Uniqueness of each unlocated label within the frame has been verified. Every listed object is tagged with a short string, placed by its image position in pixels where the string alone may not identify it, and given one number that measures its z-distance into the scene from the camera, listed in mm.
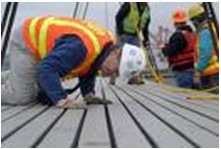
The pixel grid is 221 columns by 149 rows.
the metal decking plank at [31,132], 1405
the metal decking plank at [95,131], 1413
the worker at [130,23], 4469
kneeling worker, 2285
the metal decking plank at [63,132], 1397
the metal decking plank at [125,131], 1396
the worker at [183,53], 3937
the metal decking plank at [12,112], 2007
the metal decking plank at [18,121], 1639
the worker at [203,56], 3248
